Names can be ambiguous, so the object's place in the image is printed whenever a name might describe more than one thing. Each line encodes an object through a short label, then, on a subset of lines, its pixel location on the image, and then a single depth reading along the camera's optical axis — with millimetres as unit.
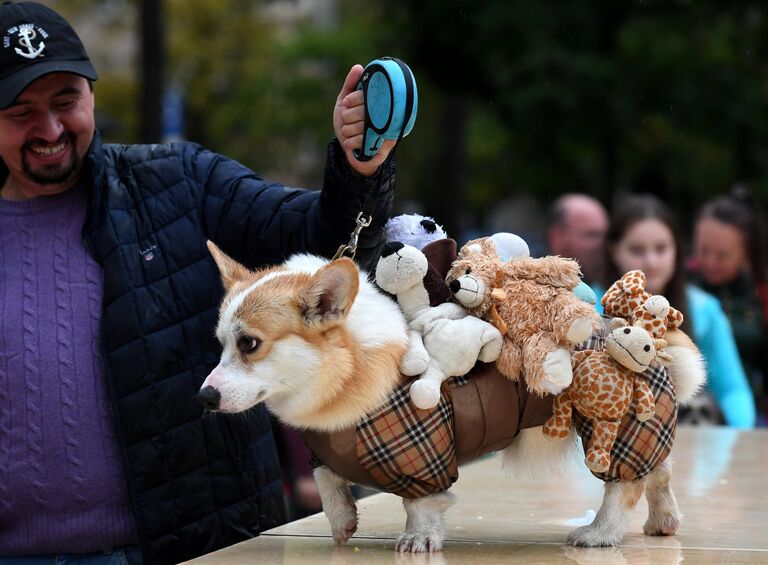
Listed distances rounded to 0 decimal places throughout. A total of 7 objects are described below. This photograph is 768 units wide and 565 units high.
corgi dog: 5879
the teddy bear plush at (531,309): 5992
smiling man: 7617
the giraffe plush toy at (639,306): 6320
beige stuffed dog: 6062
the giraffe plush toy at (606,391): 6168
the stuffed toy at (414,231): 6707
